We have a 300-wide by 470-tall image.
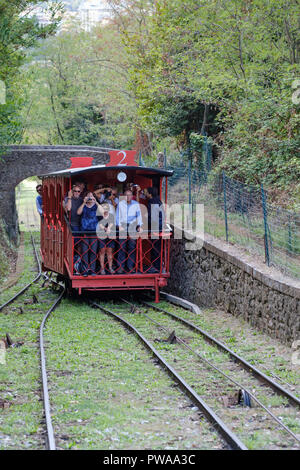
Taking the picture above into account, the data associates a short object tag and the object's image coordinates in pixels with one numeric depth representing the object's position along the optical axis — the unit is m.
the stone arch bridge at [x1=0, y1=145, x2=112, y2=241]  37.88
